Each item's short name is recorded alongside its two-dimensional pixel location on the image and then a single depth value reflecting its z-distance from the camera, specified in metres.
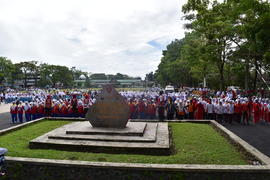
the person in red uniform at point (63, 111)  17.50
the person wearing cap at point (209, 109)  16.22
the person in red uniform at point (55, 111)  17.44
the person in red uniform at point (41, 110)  17.47
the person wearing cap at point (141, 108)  17.61
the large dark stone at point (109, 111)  10.45
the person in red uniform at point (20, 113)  17.01
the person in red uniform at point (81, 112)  17.45
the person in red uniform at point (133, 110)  17.66
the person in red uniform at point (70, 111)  17.56
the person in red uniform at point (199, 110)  16.12
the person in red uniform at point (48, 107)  17.48
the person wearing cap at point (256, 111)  16.05
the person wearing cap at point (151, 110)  17.58
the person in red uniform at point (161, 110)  16.08
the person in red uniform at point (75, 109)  17.59
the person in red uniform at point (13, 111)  16.84
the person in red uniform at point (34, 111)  17.30
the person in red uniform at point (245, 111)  15.67
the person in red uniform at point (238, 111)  15.75
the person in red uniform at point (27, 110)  17.25
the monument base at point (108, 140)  8.07
